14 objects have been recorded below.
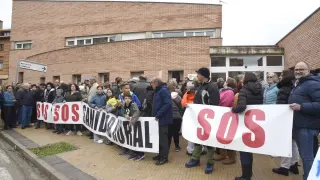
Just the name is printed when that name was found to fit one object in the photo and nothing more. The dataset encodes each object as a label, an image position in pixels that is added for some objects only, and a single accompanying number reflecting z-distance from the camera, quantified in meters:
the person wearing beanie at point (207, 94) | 5.12
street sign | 12.48
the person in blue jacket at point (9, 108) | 11.02
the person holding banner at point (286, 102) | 4.65
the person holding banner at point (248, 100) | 4.57
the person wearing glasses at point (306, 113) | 3.73
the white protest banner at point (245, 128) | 4.18
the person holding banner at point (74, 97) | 9.38
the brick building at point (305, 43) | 10.96
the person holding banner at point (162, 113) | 5.80
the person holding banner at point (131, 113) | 6.07
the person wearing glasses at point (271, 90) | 5.61
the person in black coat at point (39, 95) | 11.30
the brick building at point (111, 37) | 16.02
